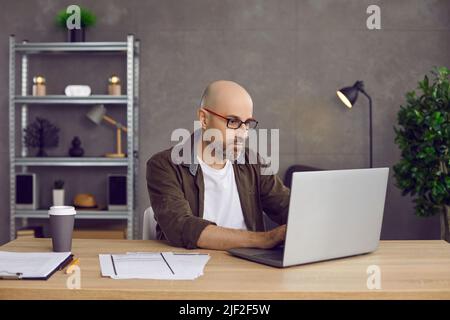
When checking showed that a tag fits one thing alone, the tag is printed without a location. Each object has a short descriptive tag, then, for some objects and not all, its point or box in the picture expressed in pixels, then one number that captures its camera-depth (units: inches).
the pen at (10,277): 91.6
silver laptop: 95.4
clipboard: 91.6
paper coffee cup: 103.3
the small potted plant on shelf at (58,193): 192.7
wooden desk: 88.2
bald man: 113.2
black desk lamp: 185.9
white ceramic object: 188.7
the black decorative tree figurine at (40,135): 193.1
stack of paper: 92.5
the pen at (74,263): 97.4
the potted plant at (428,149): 169.2
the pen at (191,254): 103.4
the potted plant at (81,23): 190.1
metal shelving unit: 186.4
